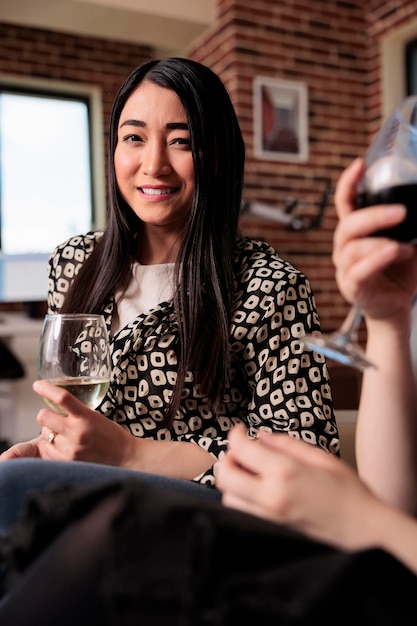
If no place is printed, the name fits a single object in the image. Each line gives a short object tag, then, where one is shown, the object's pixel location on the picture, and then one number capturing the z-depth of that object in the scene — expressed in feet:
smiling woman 4.12
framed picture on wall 14.08
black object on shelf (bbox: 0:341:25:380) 12.34
